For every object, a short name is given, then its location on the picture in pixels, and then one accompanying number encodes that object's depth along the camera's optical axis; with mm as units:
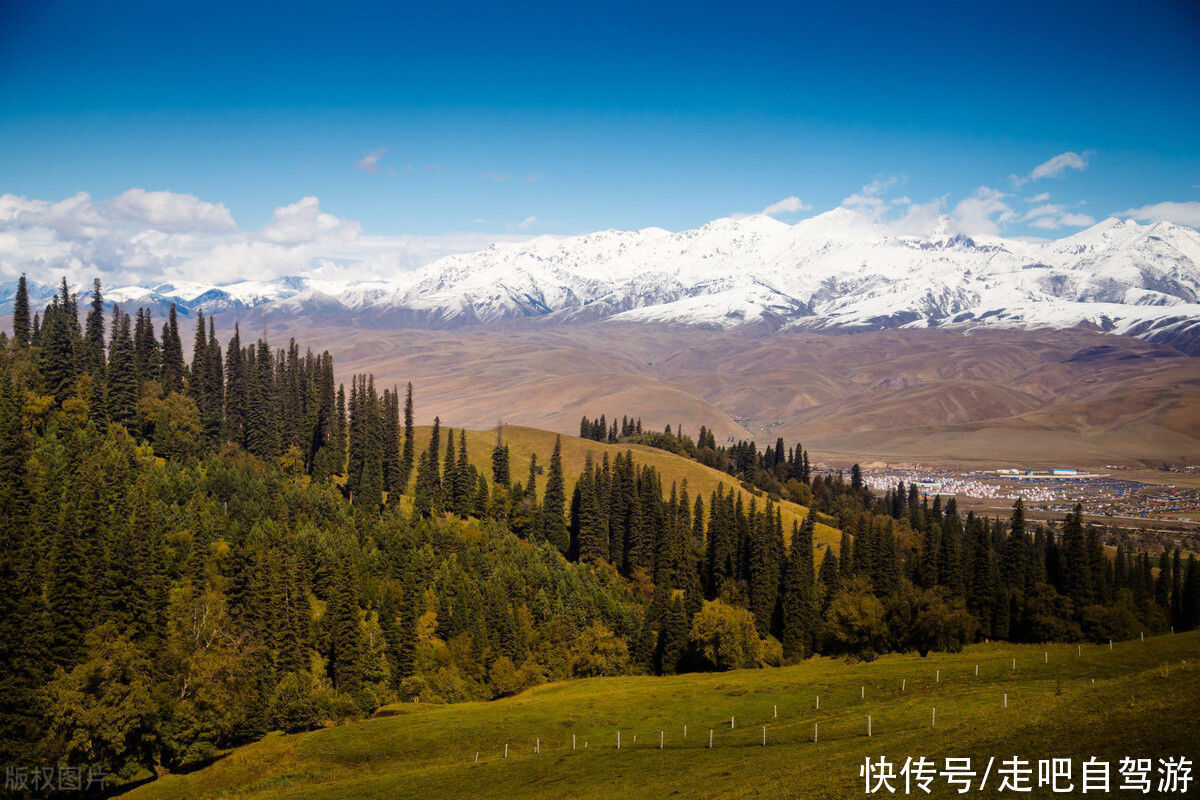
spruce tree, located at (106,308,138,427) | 172375
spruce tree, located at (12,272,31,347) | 183688
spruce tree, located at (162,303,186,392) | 195000
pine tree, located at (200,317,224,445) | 192625
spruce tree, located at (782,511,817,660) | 148375
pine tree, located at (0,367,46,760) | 82625
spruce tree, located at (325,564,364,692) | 115812
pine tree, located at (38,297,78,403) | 164750
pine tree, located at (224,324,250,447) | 196250
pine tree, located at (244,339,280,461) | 196625
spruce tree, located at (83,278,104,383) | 179250
